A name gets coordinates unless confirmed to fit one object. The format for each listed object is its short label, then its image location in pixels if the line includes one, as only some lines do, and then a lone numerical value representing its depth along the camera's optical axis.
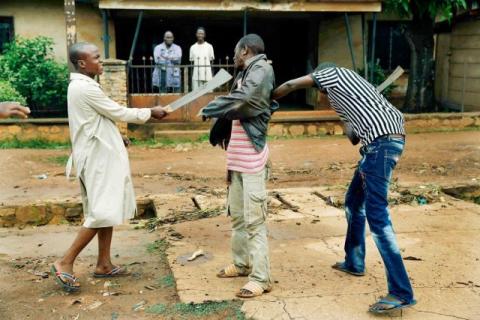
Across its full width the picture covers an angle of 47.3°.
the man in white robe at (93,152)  3.84
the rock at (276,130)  11.95
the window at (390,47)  15.52
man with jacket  3.60
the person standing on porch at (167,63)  11.84
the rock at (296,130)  12.07
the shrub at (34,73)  11.75
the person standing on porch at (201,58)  12.03
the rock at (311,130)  12.17
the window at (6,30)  13.09
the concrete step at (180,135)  11.49
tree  12.95
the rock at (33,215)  6.41
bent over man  3.48
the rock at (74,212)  6.50
